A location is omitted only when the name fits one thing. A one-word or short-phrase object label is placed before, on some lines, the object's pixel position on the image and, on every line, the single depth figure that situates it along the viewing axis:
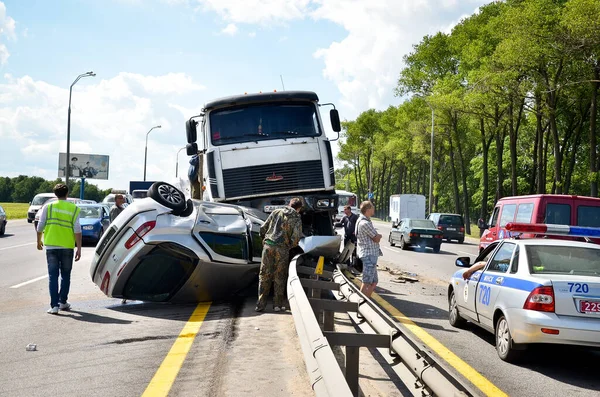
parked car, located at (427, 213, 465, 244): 40.81
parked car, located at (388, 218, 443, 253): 30.98
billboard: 91.62
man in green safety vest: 10.28
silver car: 10.24
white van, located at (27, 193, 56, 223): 46.19
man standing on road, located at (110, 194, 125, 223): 16.08
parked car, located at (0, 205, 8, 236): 31.11
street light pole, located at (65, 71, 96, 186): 46.34
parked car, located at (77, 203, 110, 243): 26.12
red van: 15.73
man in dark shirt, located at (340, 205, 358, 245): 16.91
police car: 7.29
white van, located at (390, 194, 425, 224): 57.25
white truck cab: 14.33
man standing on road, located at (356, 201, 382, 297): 11.05
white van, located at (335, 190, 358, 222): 44.97
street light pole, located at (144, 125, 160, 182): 75.97
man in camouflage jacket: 10.27
